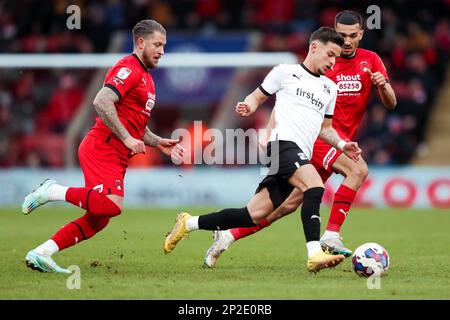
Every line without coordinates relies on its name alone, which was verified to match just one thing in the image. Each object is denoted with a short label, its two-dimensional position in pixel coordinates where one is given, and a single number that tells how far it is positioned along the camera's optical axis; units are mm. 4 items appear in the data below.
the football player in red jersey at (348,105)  20141
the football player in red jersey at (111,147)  17234
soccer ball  17203
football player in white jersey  17625
